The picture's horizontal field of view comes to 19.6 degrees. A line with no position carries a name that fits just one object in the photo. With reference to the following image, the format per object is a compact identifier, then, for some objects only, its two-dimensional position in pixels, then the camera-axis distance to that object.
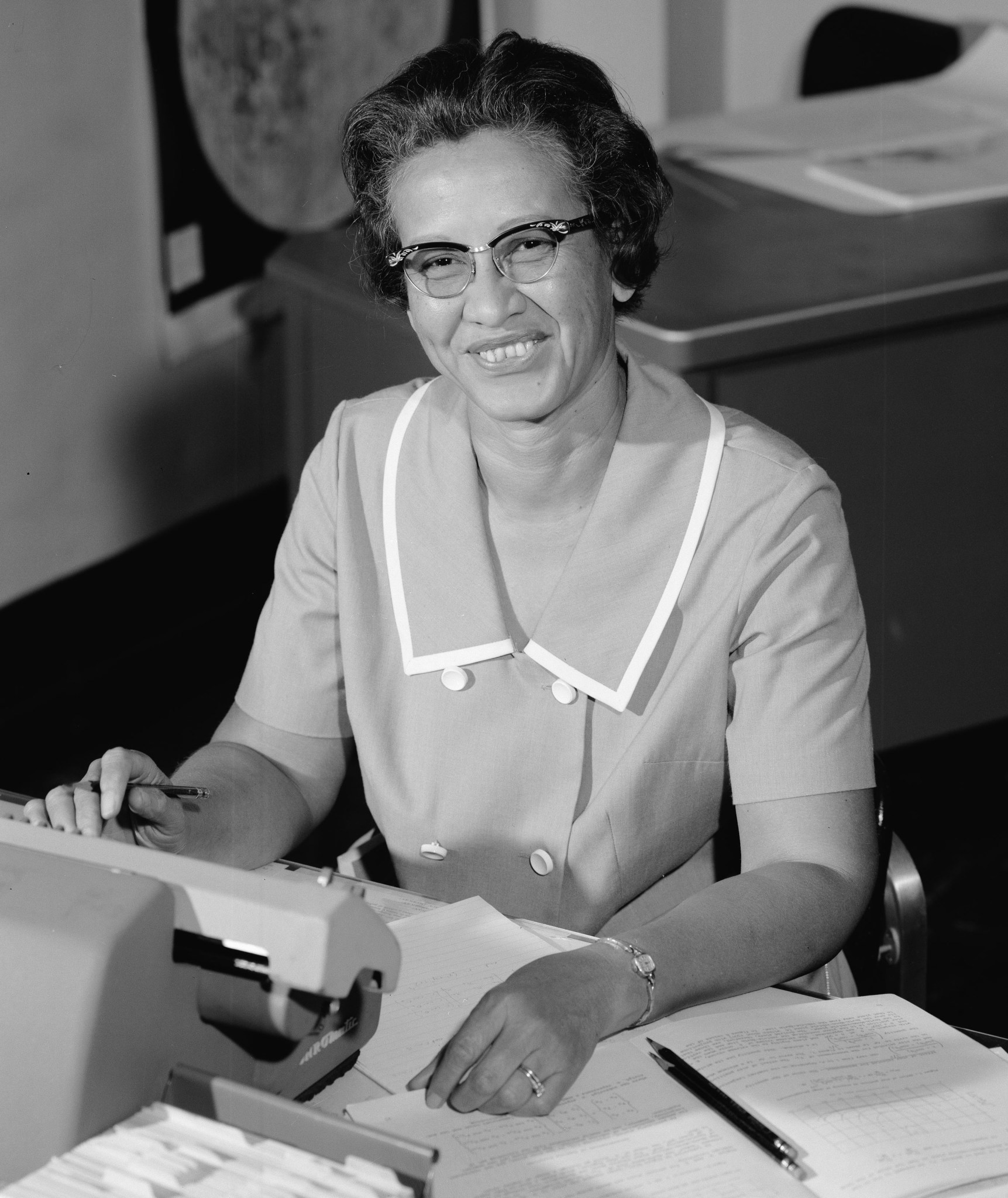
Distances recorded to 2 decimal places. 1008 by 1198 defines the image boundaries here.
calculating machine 1.44
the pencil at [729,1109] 1.57
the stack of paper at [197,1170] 1.40
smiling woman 1.85
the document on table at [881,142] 3.23
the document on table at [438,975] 1.66
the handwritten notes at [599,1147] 1.55
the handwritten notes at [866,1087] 1.56
